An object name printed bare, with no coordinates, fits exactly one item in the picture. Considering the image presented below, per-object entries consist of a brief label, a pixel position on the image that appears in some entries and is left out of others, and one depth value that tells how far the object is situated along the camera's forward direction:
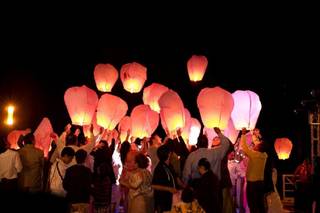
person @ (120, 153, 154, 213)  7.27
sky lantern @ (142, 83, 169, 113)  13.27
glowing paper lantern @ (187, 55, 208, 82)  13.88
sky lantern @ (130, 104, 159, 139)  11.81
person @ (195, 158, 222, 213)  6.51
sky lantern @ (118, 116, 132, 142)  13.36
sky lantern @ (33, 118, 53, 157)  11.73
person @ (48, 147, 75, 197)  7.10
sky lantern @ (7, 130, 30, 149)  12.04
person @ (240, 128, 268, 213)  8.95
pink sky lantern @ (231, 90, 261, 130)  10.16
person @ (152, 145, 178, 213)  7.27
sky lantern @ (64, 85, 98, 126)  10.97
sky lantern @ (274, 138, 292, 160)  18.73
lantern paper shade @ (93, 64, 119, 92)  13.01
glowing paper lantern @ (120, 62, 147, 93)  13.45
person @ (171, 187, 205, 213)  5.87
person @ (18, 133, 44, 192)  8.61
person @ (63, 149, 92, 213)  6.30
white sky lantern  12.91
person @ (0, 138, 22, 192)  8.34
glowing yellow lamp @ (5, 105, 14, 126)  16.06
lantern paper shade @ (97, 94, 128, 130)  11.45
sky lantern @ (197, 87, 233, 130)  9.56
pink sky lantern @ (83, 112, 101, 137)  12.47
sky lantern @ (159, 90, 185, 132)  10.61
